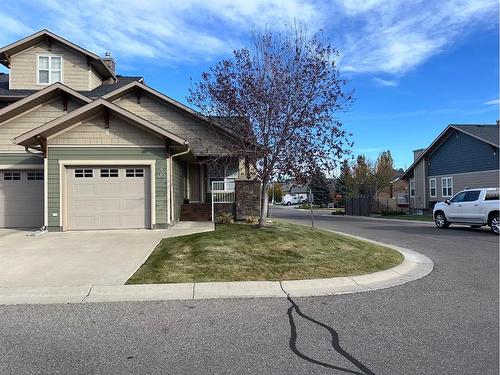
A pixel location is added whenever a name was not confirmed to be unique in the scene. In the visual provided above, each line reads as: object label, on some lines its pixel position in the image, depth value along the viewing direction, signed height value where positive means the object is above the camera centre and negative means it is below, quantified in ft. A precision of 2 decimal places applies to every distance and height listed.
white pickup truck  58.56 -2.22
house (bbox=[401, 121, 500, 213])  94.58 +6.95
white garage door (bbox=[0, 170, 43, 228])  54.19 -0.05
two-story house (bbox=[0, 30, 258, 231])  48.34 +5.47
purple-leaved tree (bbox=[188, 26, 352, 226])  44.70 +8.75
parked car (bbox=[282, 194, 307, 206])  301.02 -2.39
